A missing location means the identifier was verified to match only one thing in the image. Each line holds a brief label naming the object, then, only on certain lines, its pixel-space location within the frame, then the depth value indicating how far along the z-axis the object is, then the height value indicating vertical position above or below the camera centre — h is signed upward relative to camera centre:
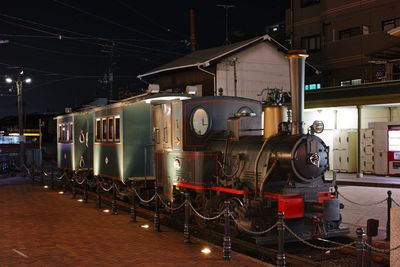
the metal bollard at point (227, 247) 8.12 -1.78
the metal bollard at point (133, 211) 11.96 -1.75
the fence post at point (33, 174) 22.89 -1.60
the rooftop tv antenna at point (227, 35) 32.28 +6.88
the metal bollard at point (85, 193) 15.58 -1.70
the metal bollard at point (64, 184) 18.79 -1.72
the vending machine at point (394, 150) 20.30 -0.52
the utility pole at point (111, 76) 36.91 +4.74
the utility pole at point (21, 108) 28.09 +1.80
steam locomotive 9.20 -0.38
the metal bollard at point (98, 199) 14.40 -1.76
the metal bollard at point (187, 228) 9.56 -1.72
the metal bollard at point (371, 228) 6.59 -1.21
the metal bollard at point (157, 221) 10.77 -1.79
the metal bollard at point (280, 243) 7.26 -1.55
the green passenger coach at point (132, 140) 14.27 -0.03
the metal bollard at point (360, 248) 5.96 -1.34
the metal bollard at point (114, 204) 13.26 -1.75
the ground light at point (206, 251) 8.71 -1.99
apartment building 25.75 +5.85
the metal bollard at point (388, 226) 9.70 -1.75
